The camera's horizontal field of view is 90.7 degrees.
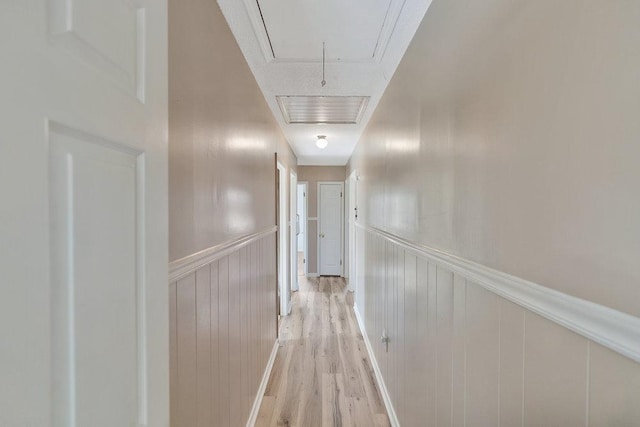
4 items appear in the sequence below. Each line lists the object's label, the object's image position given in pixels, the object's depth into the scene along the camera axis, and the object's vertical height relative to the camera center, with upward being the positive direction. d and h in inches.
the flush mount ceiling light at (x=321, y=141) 154.3 +32.4
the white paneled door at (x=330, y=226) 246.1 -15.3
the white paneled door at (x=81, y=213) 14.1 -0.3
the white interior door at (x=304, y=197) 247.0 +7.5
